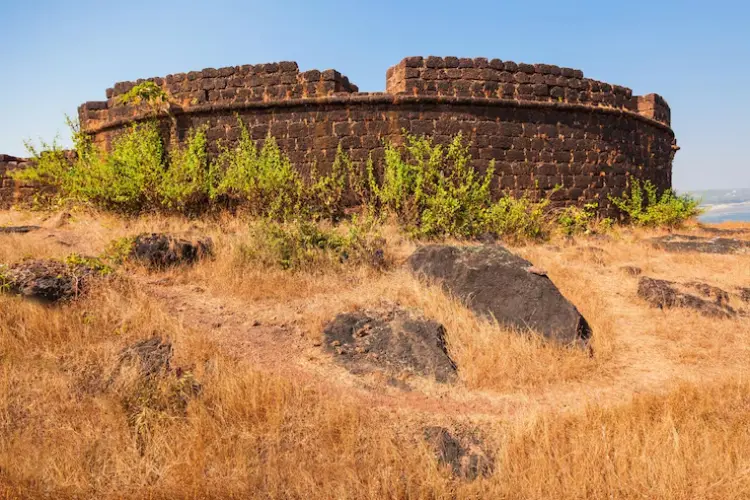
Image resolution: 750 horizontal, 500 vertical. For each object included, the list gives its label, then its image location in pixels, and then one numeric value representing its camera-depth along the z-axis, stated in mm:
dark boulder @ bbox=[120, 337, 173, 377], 3191
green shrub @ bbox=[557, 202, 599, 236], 8984
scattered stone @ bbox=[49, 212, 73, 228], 7645
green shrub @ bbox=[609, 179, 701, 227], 9891
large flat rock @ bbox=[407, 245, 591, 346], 4211
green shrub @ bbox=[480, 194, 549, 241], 8094
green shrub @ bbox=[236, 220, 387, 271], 5578
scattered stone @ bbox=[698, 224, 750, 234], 9906
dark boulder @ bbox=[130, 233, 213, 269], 5398
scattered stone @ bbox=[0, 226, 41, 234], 6523
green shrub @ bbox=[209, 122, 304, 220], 7883
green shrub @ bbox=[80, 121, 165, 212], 7883
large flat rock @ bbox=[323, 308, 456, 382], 3691
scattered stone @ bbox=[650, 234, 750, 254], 7277
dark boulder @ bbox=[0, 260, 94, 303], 3963
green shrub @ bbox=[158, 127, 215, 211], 7852
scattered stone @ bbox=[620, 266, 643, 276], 6149
